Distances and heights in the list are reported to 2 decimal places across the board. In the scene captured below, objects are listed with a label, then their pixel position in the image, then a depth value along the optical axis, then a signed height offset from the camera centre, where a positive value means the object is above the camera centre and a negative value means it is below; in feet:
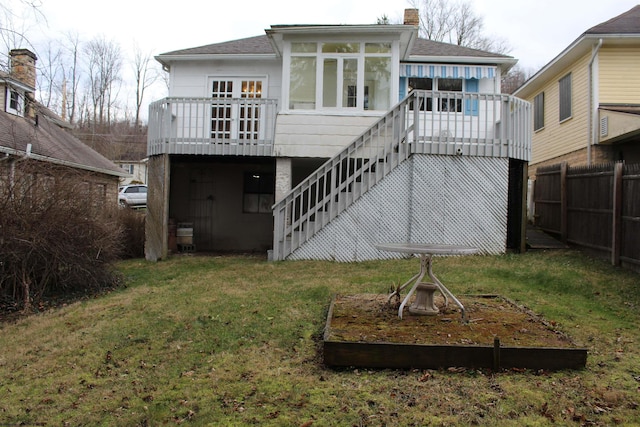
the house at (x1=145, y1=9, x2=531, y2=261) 30.17 +5.10
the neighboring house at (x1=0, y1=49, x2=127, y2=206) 21.74 +6.48
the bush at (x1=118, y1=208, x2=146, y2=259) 39.64 -2.12
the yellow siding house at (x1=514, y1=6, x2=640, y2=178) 40.29 +12.98
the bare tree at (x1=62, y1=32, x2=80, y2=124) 100.42 +28.94
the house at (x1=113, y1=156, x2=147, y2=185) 126.51 +13.70
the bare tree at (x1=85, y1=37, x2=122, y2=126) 109.81 +35.39
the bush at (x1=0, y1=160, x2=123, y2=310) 21.31 -1.23
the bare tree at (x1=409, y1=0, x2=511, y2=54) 100.58 +44.00
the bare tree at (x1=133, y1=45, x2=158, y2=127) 121.90 +37.18
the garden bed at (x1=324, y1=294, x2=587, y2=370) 12.61 -3.67
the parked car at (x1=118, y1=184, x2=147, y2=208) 83.33 +3.61
